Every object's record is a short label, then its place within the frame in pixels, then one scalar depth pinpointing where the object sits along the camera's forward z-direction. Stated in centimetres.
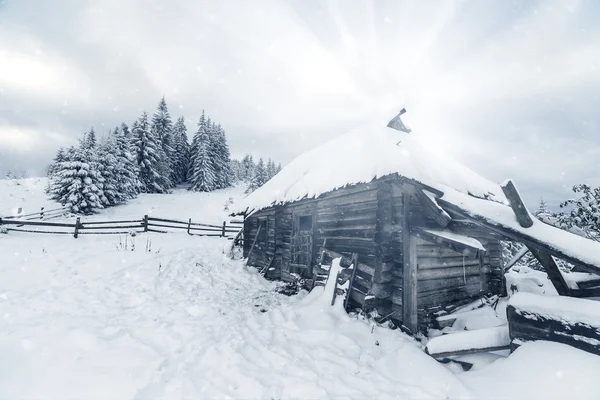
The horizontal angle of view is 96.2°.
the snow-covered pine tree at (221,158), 4397
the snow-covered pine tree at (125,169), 2832
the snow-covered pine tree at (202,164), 3944
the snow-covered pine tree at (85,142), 2322
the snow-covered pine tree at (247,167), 6894
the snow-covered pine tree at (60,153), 3428
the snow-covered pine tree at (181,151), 4256
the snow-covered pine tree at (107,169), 2473
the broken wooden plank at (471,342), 391
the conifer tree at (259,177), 4268
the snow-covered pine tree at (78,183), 2239
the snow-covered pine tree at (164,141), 3625
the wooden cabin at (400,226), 456
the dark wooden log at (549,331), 301
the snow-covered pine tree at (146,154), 3306
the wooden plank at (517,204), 343
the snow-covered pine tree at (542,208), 3077
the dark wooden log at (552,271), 365
